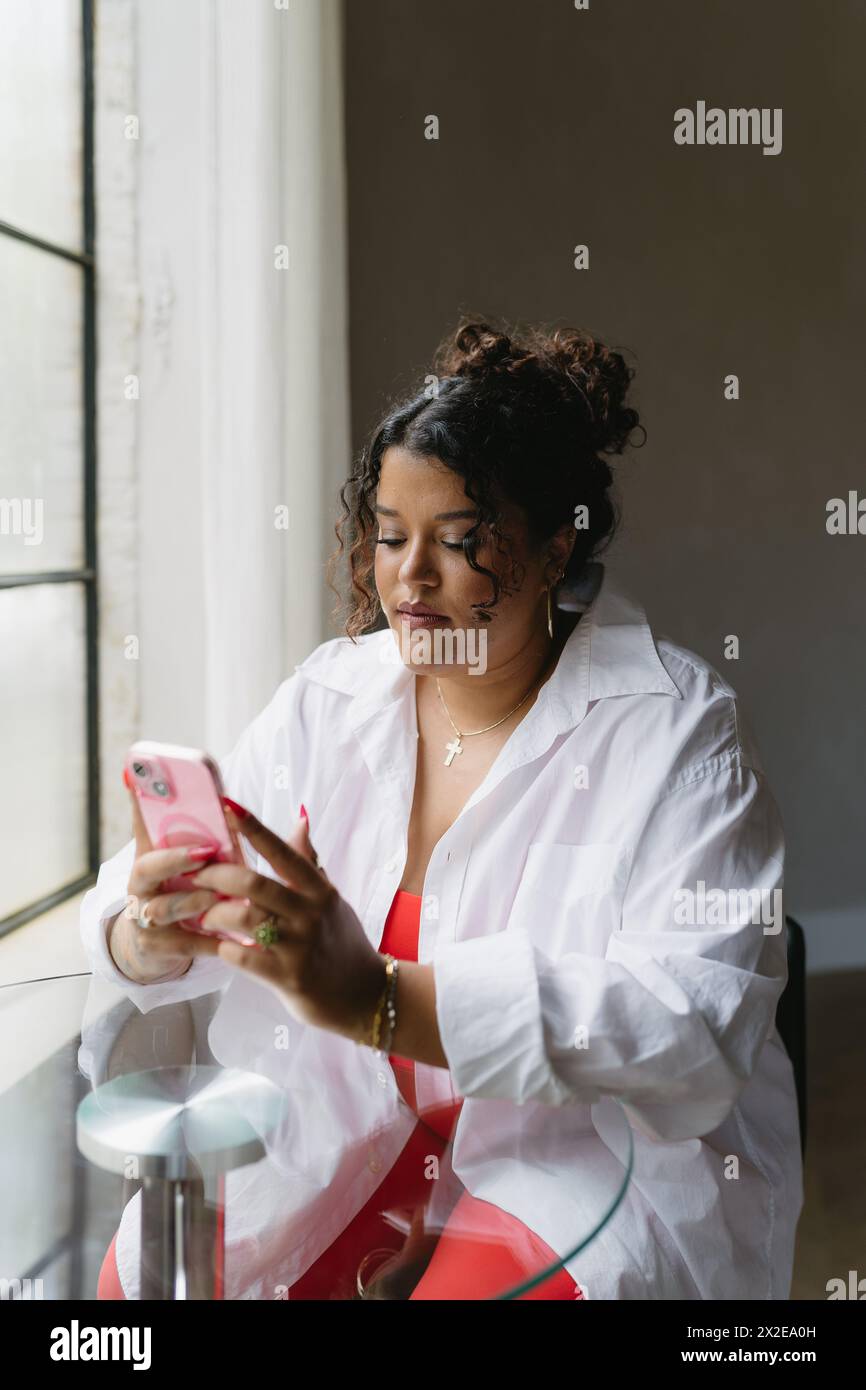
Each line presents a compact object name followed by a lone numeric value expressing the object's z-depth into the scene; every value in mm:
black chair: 1622
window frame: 2104
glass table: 983
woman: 1021
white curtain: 1861
